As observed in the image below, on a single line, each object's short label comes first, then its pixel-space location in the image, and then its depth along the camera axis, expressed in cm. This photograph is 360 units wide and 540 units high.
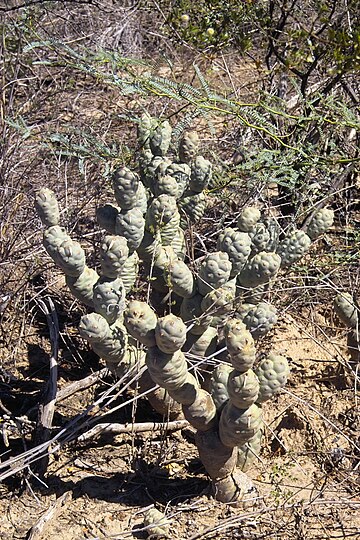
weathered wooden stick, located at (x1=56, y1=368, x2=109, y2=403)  362
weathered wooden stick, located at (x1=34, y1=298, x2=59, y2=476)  337
